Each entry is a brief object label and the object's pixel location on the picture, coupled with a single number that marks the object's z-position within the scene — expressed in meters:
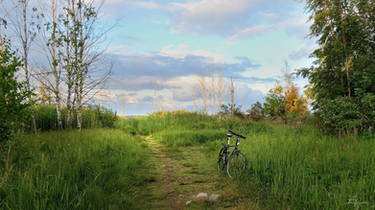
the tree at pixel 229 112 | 20.03
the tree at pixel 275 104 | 20.81
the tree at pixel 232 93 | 18.52
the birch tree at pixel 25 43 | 9.07
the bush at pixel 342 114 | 8.87
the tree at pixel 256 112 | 20.97
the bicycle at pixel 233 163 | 5.62
